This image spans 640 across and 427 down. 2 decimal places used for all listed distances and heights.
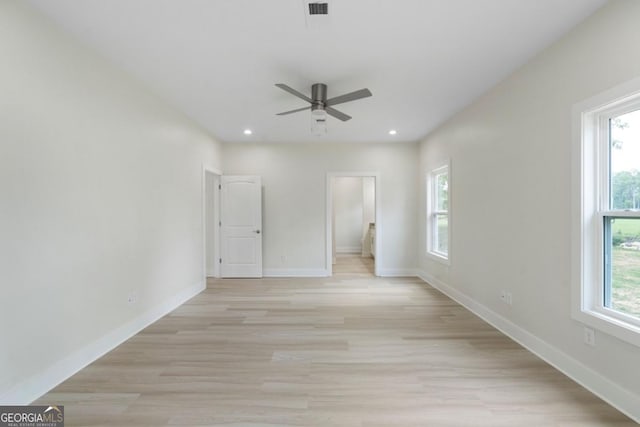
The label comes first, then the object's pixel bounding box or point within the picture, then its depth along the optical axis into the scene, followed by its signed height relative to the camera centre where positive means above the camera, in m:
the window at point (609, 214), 1.97 -0.02
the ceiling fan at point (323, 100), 2.94 +1.11
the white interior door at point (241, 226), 5.80 -0.27
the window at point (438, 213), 5.00 -0.03
